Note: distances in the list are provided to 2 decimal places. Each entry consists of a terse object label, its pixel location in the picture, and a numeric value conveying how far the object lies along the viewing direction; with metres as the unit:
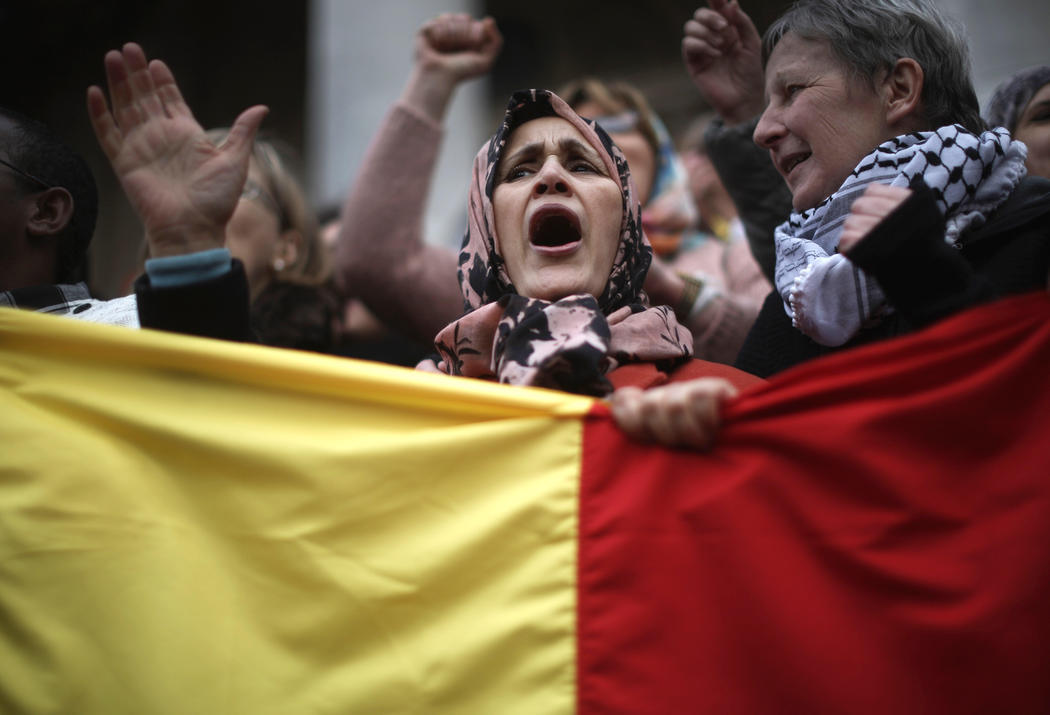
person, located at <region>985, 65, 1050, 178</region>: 2.49
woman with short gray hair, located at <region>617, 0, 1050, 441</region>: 1.66
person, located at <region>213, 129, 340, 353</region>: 2.96
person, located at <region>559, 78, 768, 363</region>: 3.62
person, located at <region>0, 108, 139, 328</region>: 2.25
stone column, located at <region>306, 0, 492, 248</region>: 6.68
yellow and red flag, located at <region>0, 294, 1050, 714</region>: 1.52
